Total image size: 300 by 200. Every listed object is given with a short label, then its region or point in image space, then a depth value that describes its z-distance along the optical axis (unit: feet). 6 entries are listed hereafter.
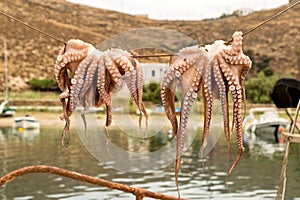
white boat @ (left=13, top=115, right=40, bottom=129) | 74.38
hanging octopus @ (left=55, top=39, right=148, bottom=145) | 5.77
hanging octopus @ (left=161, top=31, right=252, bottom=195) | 5.57
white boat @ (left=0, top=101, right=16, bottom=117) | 91.81
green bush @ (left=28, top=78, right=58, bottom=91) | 134.62
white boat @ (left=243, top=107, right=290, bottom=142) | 68.69
